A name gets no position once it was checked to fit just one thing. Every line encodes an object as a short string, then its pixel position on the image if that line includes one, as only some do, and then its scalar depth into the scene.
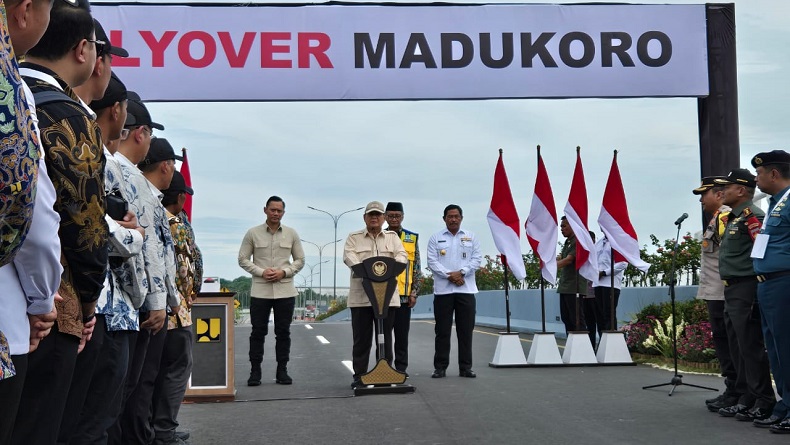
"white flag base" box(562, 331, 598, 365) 12.46
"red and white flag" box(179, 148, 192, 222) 11.22
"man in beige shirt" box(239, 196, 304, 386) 10.54
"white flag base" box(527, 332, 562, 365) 12.46
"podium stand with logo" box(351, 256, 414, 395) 9.88
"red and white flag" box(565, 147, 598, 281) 12.98
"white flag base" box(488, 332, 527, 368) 12.35
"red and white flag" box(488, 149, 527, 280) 12.71
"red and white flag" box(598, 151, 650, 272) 12.91
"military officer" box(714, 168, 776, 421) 7.40
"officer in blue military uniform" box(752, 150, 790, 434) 6.79
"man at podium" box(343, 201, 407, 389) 10.15
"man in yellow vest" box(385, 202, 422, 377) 11.08
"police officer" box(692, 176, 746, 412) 8.16
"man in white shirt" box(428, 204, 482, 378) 11.31
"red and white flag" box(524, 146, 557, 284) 12.82
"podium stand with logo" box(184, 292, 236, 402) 8.97
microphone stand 8.94
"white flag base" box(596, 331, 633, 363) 12.50
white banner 11.24
